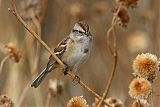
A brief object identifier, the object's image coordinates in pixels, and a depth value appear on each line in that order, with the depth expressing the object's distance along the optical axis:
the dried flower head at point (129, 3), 7.75
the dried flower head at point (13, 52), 7.87
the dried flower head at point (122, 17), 7.83
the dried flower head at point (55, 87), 8.28
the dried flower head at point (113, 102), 6.75
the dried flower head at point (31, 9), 9.71
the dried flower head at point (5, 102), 6.66
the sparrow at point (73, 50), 7.84
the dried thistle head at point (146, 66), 6.08
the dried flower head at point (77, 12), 11.30
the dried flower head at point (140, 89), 5.98
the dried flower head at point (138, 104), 5.84
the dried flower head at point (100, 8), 11.66
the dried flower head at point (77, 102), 6.08
